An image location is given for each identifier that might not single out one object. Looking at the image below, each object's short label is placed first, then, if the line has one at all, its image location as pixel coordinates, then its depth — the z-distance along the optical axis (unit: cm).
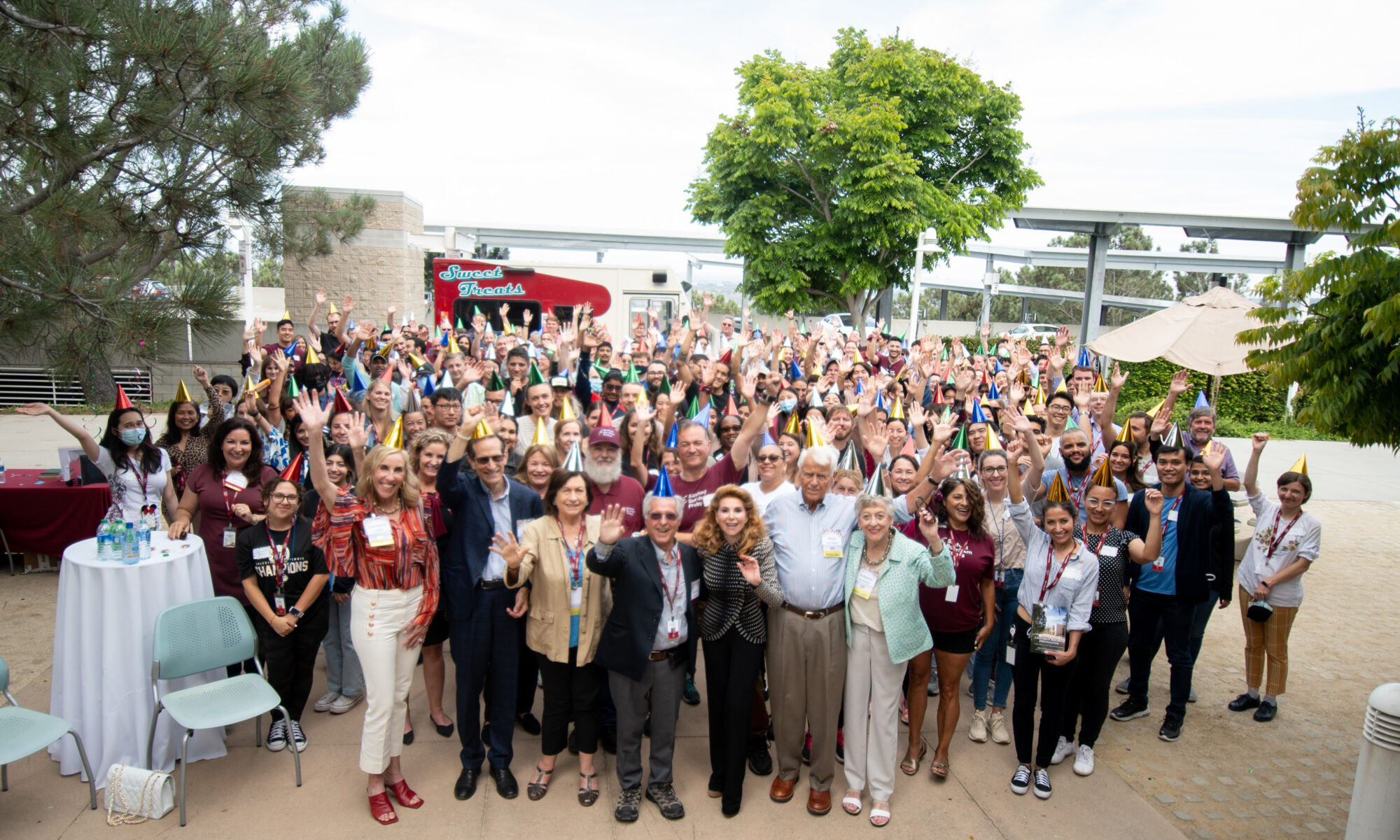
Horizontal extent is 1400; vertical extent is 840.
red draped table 719
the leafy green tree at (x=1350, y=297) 400
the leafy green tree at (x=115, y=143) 385
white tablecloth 424
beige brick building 2242
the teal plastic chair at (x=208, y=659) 420
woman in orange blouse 403
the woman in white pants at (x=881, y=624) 421
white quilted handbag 405
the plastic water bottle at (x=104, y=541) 432
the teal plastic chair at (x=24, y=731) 380
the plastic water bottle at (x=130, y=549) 434
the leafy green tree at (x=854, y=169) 2016
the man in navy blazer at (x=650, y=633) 407
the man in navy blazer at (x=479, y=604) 432
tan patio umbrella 855
